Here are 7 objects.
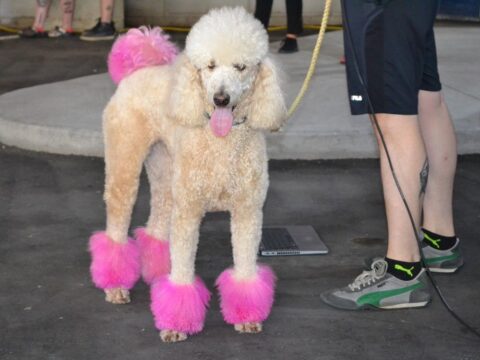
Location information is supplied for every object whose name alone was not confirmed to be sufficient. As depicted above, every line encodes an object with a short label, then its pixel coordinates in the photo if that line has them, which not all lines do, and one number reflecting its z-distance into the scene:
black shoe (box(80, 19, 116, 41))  12.50
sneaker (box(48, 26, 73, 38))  12.78
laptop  5.23
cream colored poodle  3.96
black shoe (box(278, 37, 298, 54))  9.97
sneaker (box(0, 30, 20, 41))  12.60
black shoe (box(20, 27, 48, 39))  12.68
